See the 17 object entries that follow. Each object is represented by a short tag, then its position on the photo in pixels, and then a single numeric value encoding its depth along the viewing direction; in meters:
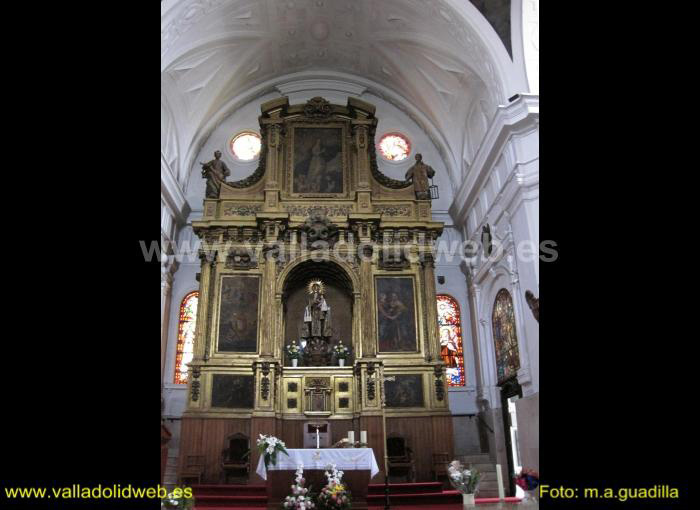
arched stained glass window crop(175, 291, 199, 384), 16.03
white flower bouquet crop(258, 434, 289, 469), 8.20
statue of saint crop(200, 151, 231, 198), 16.03
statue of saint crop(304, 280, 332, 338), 14.62
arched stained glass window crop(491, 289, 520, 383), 12.90
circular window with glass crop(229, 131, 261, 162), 18.91
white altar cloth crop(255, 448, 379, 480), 8.38
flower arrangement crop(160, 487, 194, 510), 6.14
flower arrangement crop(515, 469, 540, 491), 5.88
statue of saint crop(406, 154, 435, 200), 16.33
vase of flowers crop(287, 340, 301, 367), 14.40
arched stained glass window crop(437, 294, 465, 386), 16.31
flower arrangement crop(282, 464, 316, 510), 7.24
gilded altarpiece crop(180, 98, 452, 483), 13.54
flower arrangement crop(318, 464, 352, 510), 7.39
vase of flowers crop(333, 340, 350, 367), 14.45
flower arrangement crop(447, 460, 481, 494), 9.20
